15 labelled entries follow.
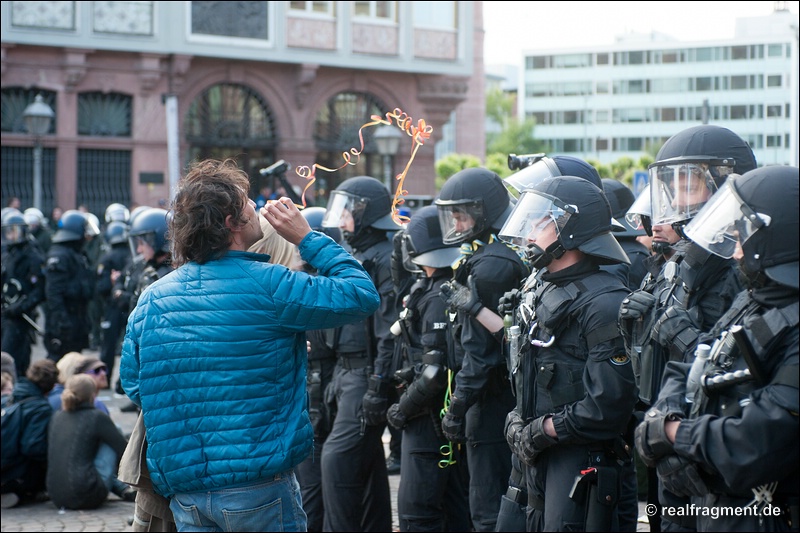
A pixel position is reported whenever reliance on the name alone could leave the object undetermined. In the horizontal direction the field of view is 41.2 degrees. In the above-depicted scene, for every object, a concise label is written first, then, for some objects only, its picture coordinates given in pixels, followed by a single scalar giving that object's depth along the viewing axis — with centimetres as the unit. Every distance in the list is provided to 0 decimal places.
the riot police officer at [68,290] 1209
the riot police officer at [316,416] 693
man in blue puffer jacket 360
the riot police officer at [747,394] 298
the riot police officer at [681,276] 411
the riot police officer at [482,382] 545
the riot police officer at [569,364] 439
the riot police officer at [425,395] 593
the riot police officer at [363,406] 642
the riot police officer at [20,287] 1209
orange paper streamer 579
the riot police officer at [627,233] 646
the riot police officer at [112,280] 1302
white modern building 8388
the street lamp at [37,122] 1839
